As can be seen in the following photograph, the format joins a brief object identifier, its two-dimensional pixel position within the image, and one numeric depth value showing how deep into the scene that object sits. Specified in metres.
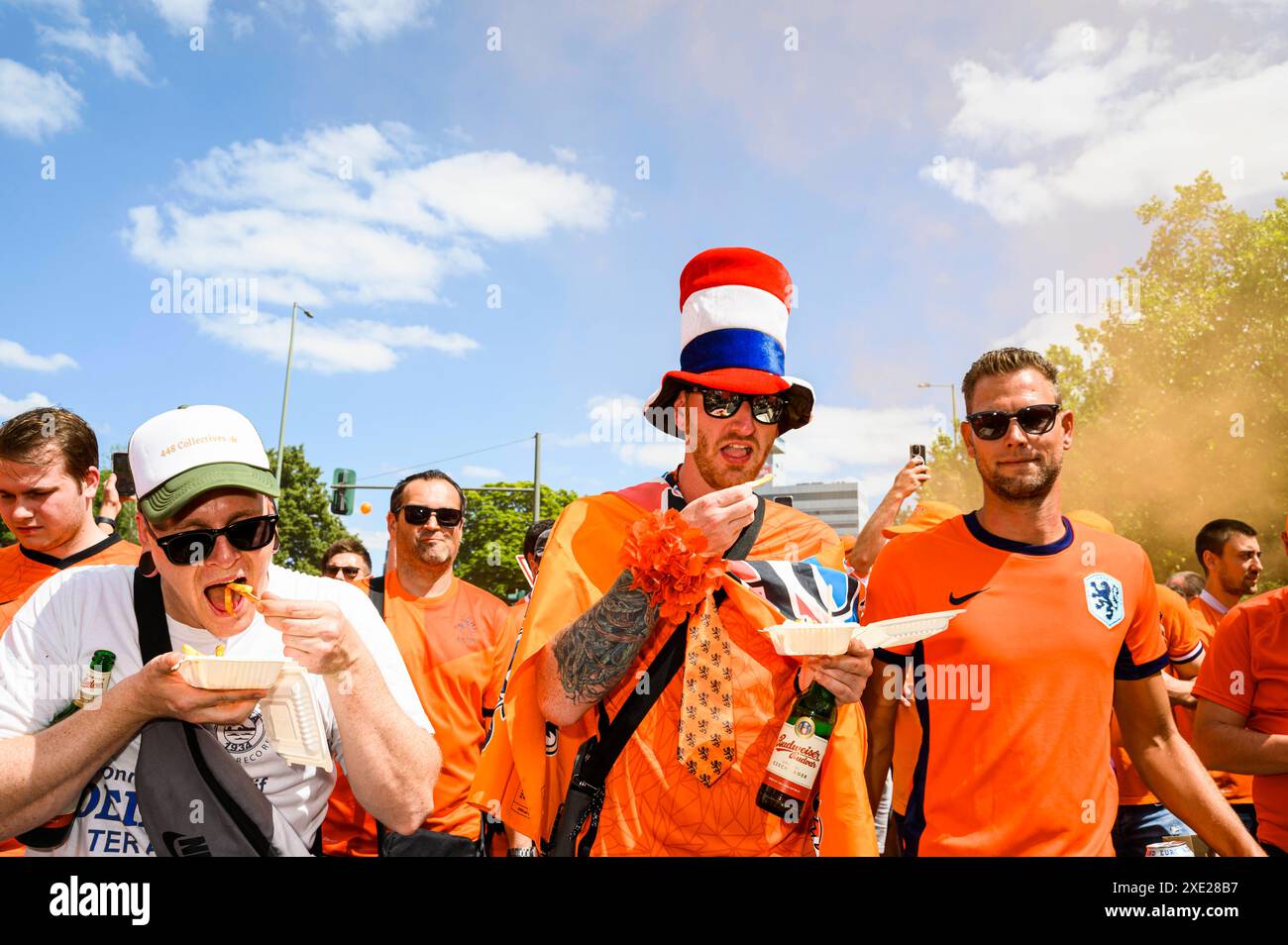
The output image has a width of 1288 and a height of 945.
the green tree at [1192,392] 22.38
